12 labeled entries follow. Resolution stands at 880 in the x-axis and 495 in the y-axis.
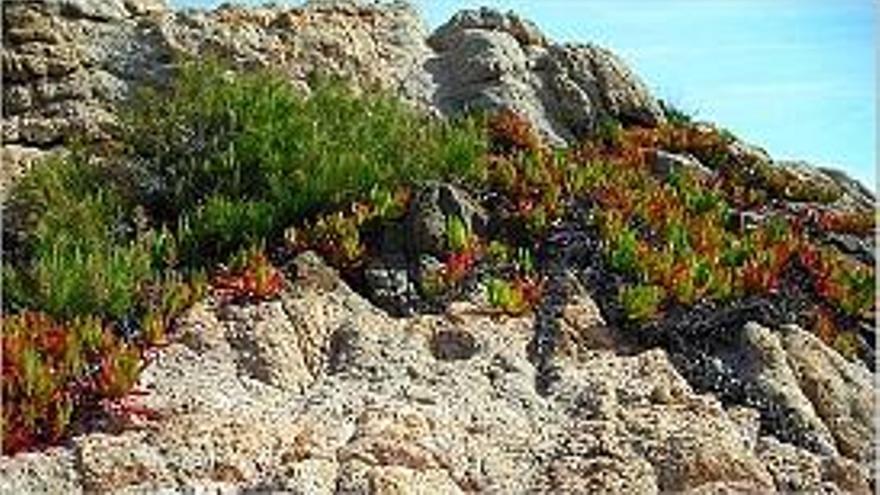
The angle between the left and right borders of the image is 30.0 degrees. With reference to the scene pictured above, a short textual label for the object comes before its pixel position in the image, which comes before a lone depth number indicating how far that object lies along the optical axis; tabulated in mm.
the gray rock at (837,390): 10750
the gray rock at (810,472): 9859
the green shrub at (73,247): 10703
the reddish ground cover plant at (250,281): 11242
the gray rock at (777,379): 10562
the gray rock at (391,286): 11680
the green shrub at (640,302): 11633
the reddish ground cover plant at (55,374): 9070
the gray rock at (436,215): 12391
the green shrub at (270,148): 13328
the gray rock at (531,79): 19391
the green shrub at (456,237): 12352
